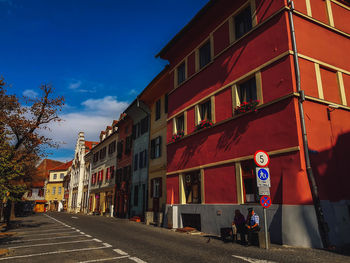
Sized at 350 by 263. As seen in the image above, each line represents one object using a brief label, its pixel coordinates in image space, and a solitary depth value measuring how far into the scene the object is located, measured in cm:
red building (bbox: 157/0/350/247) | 948
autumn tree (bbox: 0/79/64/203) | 1647
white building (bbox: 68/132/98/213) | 4941
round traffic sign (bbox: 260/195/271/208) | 852
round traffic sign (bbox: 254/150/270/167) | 866
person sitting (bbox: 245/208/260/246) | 948
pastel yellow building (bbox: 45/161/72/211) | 7800
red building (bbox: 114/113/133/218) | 2884
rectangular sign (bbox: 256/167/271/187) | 851
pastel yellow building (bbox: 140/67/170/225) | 2081
